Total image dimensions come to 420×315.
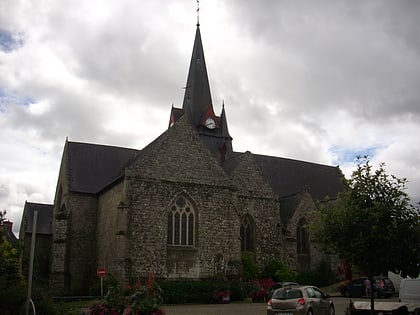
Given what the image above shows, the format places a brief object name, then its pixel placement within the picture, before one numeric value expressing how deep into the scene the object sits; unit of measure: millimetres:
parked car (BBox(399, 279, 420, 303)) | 17594
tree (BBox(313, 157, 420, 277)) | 15914
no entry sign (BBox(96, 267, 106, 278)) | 23906
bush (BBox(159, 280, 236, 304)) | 25062
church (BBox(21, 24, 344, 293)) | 26844
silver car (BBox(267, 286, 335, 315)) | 16094
